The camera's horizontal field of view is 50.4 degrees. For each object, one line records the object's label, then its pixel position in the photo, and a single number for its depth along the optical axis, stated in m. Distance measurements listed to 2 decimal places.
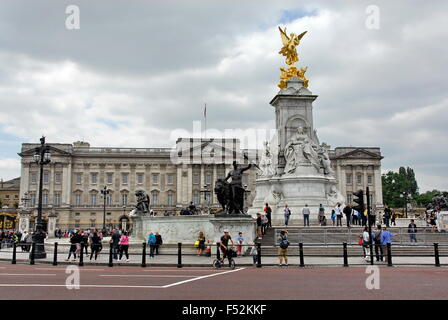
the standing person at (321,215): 32.38
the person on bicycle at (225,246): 18.83
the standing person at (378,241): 20.52
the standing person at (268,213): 29.09
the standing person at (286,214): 30.62
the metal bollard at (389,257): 18.78
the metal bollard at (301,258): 18.84
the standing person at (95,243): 23.02
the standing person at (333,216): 32.16
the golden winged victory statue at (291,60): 39.94
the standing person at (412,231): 24.83
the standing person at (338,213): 31.58
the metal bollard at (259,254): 19.05
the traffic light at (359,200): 19.00
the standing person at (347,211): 29.81
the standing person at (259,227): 27.18
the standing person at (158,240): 25.25
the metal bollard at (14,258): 22.02
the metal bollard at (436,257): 18.91
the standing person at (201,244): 23.93
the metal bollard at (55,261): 21.06
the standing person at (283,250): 19.03
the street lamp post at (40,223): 24.25
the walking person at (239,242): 22.47
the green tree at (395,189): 125.11
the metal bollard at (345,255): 18.92
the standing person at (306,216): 31.00
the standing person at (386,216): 32.62
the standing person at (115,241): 22.91
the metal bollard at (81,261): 20.41
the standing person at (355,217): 33.62
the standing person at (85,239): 24.65
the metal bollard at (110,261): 20.12
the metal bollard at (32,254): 21.55
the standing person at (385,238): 20.44
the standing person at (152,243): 23.12
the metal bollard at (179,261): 19.52
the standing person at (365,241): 21.15
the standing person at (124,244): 22.45
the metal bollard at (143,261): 19.78
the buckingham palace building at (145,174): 109.44
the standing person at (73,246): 22.99
